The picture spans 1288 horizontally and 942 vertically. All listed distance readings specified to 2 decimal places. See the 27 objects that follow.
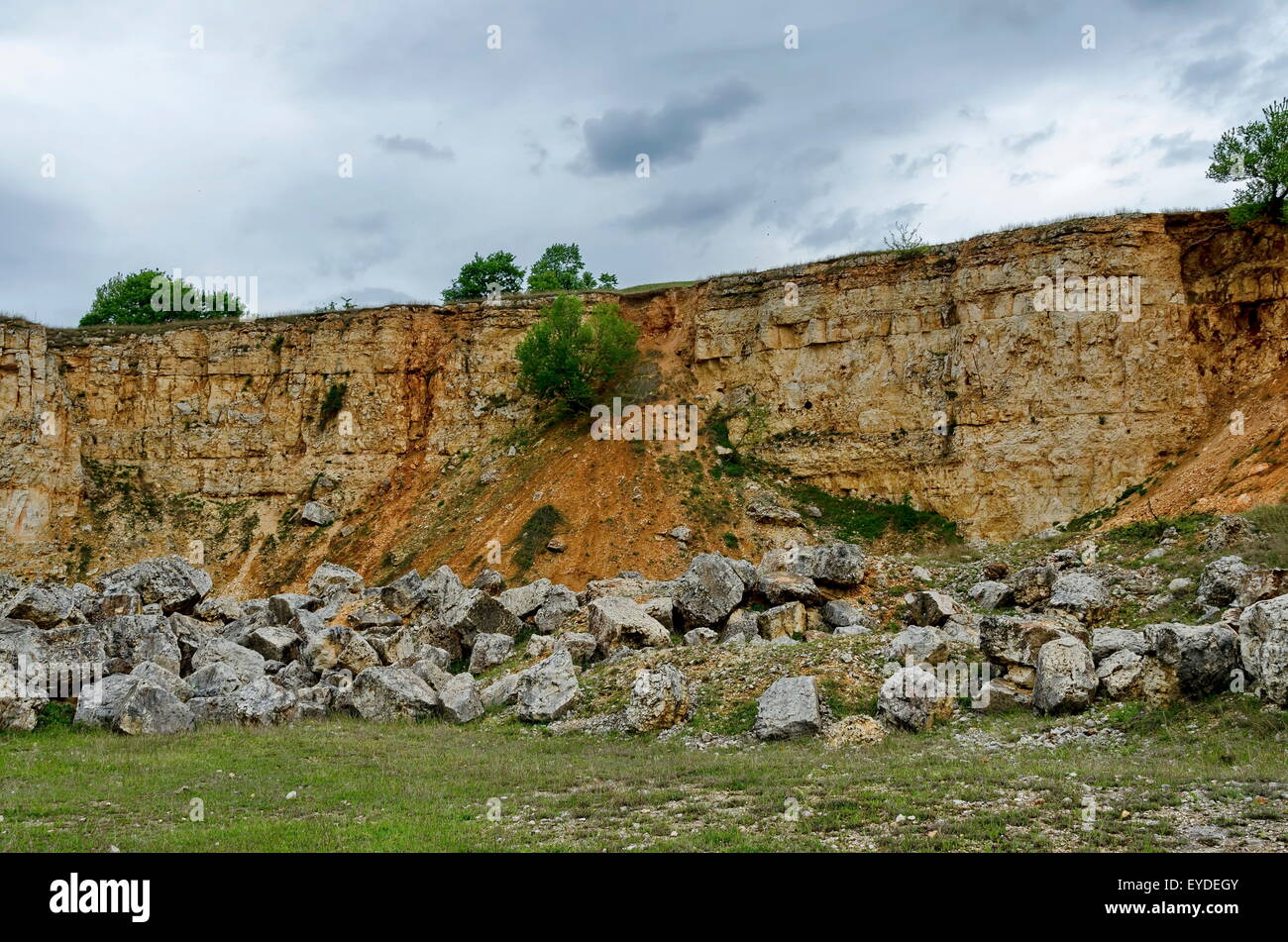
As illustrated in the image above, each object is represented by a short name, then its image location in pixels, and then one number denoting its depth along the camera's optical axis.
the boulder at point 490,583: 27.81
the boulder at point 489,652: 21.95
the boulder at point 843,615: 21.77
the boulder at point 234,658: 20.53
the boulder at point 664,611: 22.33
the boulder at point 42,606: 21.36
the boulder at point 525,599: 24.56
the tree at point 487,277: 65.56
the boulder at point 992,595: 22.30
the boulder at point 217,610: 27.98
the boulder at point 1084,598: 19.64
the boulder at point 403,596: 26.23
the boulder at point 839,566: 24.12
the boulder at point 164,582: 26.67
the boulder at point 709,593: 22.14
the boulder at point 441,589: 25.67
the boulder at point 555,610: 23.47
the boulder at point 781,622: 21.08
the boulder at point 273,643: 22.70
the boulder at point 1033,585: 21.62
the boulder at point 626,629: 20.92
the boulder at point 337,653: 21.62
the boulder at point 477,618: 23.41
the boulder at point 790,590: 22.36
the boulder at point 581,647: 20.48
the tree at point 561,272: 64.31
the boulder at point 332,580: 30.89
